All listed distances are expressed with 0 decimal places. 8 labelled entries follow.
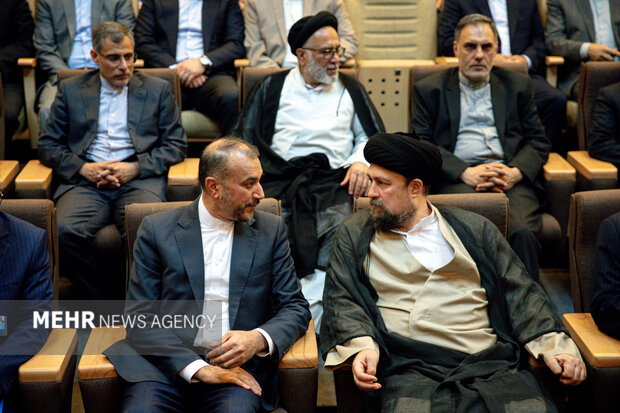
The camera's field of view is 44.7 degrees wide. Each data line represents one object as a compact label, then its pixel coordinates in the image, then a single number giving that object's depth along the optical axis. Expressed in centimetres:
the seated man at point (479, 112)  370
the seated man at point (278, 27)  453
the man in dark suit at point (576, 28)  467
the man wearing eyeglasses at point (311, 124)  354
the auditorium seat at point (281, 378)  229
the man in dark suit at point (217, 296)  236
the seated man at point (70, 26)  446
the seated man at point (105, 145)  351
